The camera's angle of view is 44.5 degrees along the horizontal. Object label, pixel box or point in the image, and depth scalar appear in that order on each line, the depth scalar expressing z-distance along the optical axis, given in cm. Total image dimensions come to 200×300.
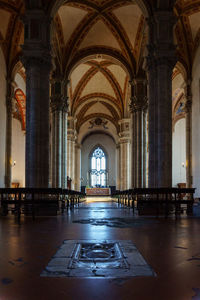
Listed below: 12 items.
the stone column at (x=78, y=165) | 3045
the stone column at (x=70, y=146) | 2403
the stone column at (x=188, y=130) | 1447
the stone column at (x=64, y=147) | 1631
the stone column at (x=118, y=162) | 2856
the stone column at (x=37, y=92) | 929
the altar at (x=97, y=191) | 3047
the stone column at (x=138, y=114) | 1594
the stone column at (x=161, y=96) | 944
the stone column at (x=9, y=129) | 1436
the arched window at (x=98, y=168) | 3512
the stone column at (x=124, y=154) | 2471
